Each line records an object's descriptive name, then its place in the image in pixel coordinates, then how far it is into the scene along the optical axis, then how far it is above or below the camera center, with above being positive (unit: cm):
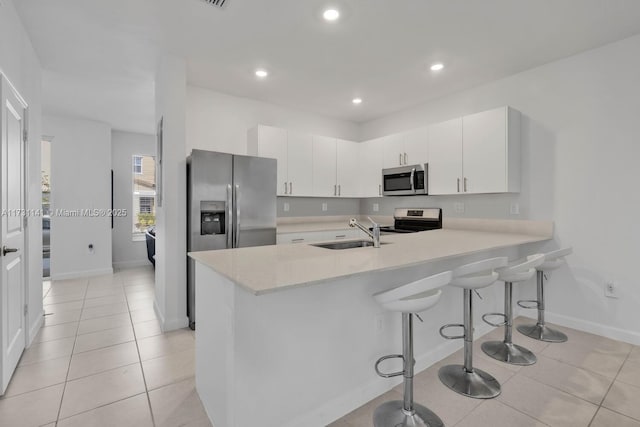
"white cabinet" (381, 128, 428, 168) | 384 +84
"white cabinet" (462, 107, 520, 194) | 312 +64
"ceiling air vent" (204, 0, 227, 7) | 213 +147
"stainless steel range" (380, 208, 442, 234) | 401 -10
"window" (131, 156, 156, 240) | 624 +37
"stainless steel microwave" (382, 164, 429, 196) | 383 +42
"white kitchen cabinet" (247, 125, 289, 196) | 381 +84
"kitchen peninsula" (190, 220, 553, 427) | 142 -63
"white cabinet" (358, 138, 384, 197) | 440 +67
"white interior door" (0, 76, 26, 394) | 196 -13
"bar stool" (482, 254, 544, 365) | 228 -96
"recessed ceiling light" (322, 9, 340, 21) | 225 +147
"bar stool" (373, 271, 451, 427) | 152 -70
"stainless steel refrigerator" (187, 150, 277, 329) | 296 +10
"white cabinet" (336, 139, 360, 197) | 456 +66
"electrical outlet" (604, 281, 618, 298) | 274 -70
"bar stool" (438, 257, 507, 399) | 191 -96
